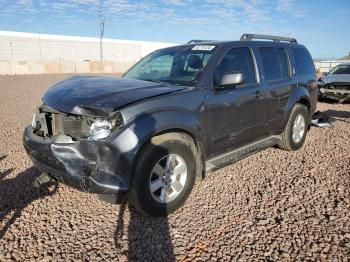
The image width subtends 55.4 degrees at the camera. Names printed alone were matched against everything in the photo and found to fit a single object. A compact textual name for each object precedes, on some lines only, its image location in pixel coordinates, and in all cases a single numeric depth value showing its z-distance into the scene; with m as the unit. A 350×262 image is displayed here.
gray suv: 3.21
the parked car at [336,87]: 12.35
